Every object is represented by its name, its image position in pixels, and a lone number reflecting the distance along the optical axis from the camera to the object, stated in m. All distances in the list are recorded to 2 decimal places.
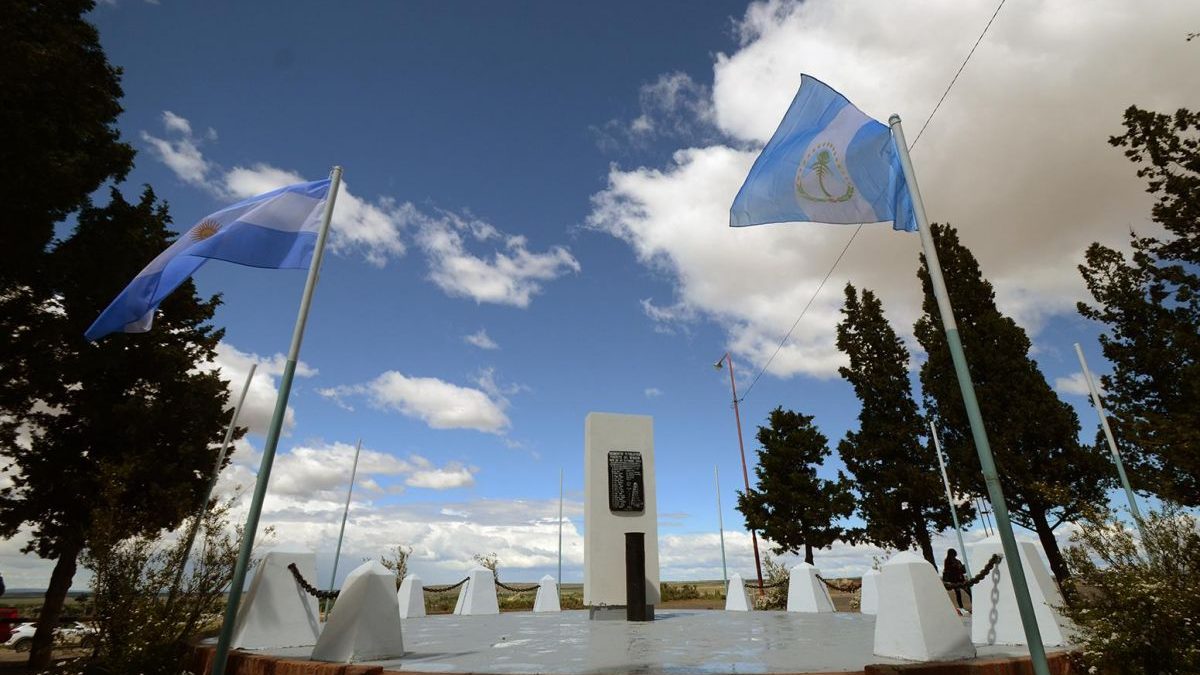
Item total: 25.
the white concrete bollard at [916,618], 5.93
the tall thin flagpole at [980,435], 4.40
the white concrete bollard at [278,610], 7.55
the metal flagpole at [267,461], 5.26
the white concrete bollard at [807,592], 14.61
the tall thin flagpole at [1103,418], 13.47
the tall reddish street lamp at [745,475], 25.11
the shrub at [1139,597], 5.34
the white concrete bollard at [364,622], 6.28
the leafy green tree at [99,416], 12.46
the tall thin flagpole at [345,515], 21.12
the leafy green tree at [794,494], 26.61
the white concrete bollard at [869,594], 13.72
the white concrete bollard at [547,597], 17.05
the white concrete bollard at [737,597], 15.99
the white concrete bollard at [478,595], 15.78
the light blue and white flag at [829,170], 6.79
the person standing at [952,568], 12.89
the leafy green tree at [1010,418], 22.31
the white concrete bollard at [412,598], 14.95
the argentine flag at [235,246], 7.11
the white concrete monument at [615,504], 12.96
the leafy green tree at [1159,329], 15.70
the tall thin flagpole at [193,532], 8.14
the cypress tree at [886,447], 25.52
